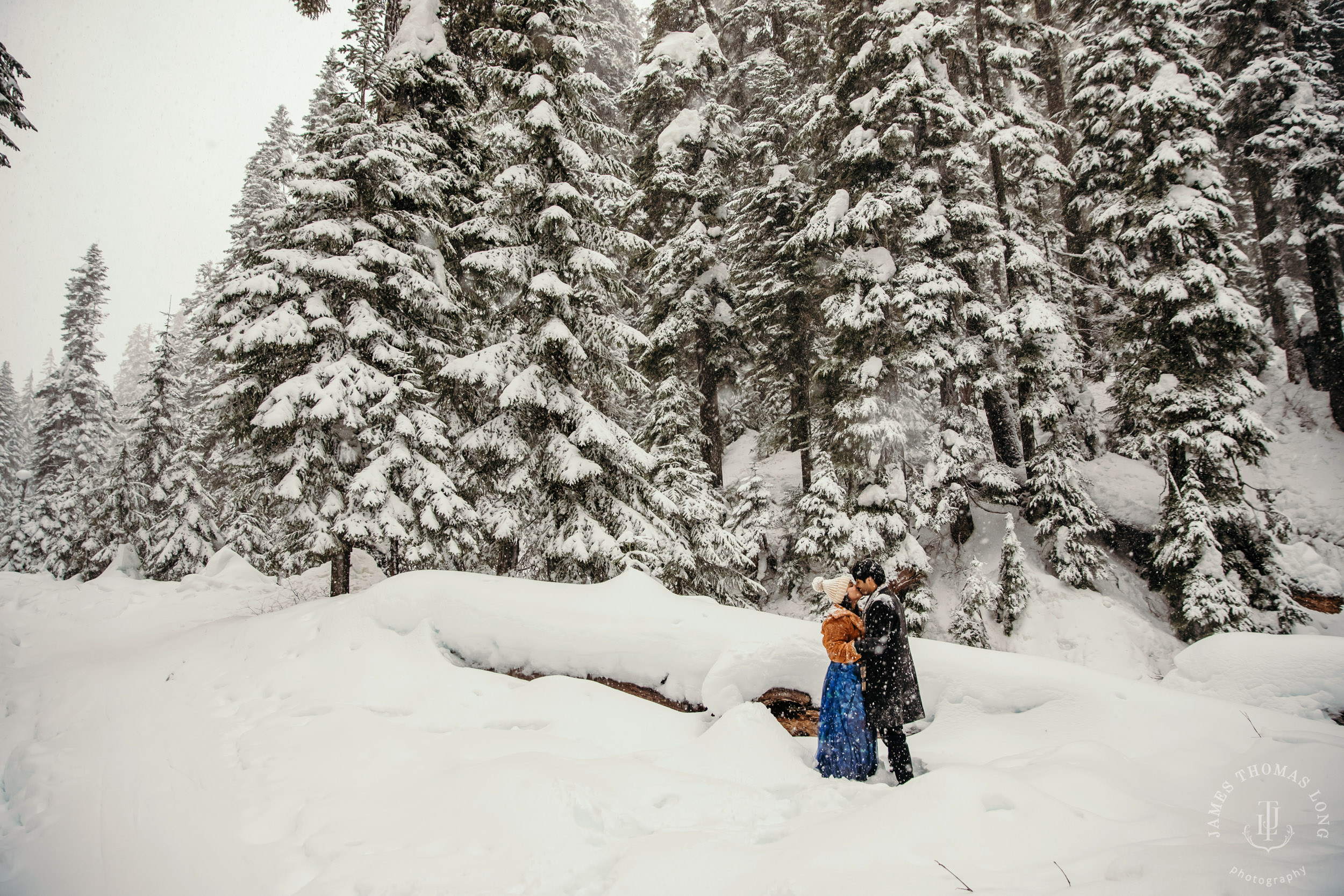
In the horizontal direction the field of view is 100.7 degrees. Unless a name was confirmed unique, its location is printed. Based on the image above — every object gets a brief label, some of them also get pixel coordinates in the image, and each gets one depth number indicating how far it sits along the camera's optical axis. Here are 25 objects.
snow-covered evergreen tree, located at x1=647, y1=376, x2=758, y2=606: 12.40
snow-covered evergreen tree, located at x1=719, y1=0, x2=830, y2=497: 16.67
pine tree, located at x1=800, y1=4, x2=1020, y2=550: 12.91
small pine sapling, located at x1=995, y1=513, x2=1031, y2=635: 12.59
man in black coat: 4.85
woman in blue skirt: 4.86
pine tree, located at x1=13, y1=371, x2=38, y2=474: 42.59
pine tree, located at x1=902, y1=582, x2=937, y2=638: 12.41
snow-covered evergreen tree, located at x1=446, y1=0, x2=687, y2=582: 10.38
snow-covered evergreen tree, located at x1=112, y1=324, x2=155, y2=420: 68.81
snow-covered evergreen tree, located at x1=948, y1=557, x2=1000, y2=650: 12.16
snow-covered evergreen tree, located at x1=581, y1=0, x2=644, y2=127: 24.45
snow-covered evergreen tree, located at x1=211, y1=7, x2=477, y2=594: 10.88
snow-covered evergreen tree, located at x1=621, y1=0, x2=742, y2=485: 15.44
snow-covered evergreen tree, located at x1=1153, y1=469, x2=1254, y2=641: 10.97
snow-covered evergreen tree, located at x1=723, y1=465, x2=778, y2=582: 15.09
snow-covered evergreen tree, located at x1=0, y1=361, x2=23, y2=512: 36.44
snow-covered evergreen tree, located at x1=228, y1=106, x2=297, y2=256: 22.91
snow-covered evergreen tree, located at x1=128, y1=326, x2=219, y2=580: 21.67
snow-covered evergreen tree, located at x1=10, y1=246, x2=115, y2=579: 25.52
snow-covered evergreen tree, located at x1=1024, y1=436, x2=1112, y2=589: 12.94
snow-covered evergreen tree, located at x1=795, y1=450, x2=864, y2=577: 12.84
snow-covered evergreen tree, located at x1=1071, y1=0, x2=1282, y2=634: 11.62
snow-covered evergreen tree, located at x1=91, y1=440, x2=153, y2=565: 22.23
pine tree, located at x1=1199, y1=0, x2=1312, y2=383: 15.48
